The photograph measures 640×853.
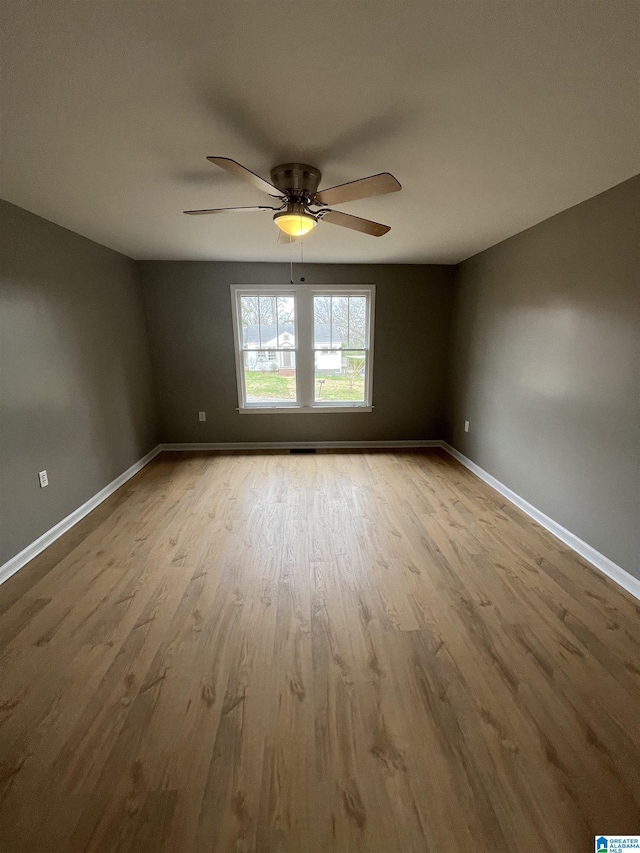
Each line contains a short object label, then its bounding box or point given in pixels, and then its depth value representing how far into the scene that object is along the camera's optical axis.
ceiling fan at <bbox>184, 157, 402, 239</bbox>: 1.66
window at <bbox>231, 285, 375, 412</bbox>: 4.45
